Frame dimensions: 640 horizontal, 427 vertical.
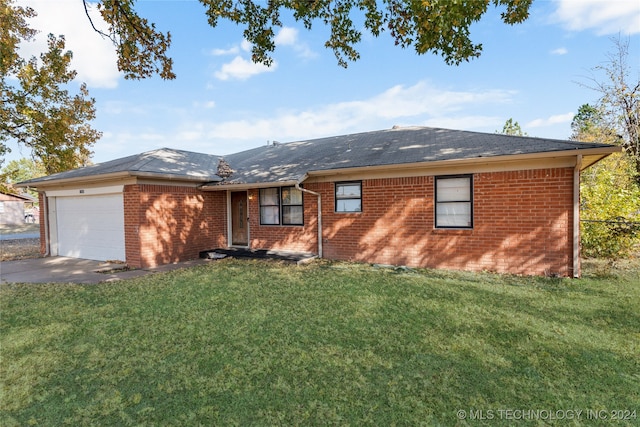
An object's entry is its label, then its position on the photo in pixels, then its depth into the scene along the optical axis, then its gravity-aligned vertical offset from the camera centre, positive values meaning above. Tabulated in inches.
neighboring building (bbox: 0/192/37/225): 1344.7 -9.3
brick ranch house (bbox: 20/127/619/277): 299.3 -2.2
